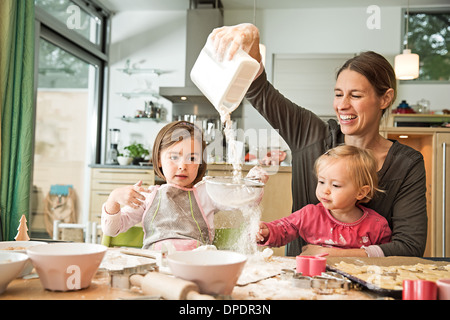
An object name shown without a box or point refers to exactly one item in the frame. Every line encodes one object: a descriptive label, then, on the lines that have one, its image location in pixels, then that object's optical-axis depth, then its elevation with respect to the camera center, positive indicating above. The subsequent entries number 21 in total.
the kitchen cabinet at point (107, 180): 4.19 -0.10
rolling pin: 0.58 -0.17
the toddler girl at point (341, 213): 1.36 -0.12
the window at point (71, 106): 4.27 +0.70
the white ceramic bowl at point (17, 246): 0.81 -0.16
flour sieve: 1.03 -0.04
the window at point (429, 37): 4.73 +1.58
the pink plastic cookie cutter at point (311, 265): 0.81 -0.17
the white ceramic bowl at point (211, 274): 0.61 -0.15
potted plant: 4.41 +0.19
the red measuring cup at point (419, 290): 0.61 -0.16
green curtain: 2.81 +0.40
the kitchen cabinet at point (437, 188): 3.94 -0.08
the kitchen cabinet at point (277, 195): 3.58 -0.17
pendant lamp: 3.67 +0.97
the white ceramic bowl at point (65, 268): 0.65 -0.16
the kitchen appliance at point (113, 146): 4.61 +0.26
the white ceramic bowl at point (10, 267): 0.64 -0.15
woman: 1.30 +0.13
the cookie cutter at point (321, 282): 0.71 -0.18
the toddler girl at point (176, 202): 1.36 -0.10
